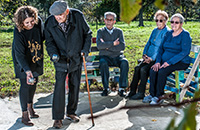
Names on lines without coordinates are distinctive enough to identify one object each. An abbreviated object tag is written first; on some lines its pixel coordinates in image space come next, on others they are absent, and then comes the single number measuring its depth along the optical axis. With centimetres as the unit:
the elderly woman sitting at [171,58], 537
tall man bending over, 459
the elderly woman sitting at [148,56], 581
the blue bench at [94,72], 641
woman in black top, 462
